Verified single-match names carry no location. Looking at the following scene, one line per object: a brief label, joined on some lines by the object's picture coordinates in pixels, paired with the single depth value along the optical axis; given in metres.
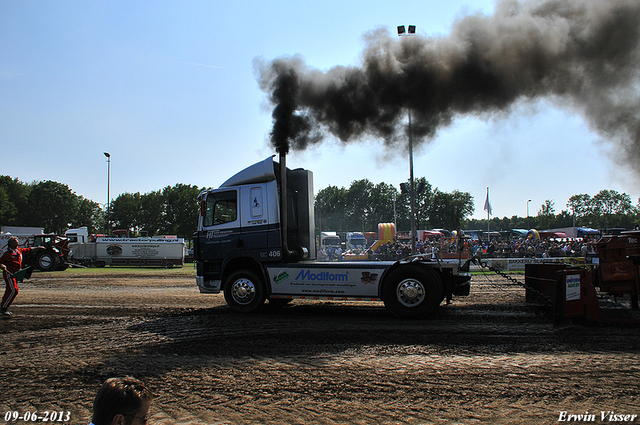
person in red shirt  8.91
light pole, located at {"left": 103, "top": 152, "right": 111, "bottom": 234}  44.53
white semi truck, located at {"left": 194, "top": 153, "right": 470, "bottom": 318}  8.24
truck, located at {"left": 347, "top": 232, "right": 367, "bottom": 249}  48.44
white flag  47.62
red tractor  25.58
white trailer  31.48
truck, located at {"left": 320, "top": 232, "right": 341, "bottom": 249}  47.34
